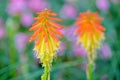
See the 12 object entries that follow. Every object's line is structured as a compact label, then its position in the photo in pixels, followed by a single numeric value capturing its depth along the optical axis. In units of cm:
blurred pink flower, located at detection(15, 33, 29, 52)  324
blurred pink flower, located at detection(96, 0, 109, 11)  363
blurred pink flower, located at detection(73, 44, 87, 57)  317
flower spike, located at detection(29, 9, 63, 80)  133
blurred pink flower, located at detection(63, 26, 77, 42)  313
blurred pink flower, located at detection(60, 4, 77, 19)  359
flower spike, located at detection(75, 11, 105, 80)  169
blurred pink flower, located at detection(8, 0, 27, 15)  367
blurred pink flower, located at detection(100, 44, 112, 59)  311
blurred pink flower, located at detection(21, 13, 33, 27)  356
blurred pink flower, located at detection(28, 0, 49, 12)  370
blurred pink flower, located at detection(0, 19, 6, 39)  346
